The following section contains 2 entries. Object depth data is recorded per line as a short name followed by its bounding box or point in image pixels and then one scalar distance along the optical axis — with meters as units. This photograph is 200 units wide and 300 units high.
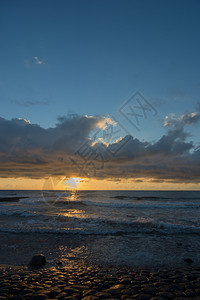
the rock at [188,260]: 7.89
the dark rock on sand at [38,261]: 7.26
